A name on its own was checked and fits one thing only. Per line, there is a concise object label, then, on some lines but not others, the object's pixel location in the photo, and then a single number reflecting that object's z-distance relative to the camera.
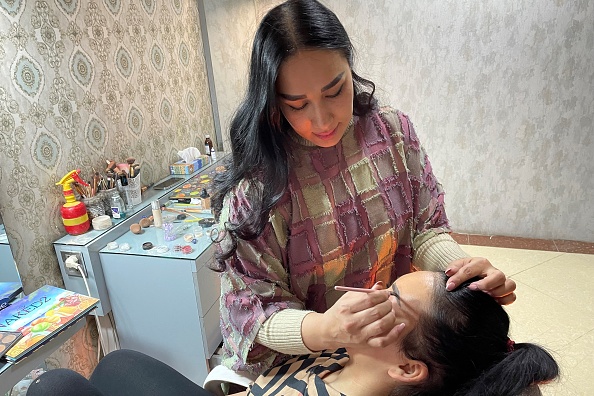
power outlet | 1.63
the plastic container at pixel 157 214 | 1.88
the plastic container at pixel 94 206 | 1.73
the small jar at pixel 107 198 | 1.80
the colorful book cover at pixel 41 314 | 1.26
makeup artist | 0.79
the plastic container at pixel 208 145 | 2.67
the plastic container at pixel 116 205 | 1.82
